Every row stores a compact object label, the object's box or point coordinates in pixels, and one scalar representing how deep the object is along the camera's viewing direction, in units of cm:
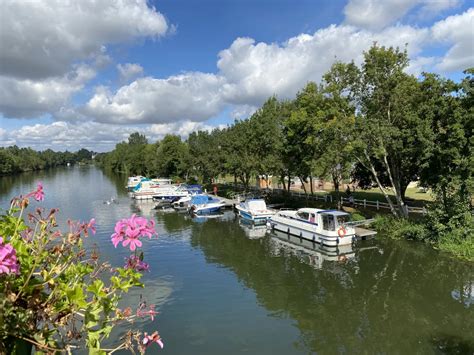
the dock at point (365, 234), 2722
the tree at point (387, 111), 2658
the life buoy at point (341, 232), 2498
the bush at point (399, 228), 2542
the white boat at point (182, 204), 4634
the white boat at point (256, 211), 3503
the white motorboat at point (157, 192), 5298
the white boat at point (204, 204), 4150
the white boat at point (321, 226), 2511
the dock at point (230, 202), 4552
